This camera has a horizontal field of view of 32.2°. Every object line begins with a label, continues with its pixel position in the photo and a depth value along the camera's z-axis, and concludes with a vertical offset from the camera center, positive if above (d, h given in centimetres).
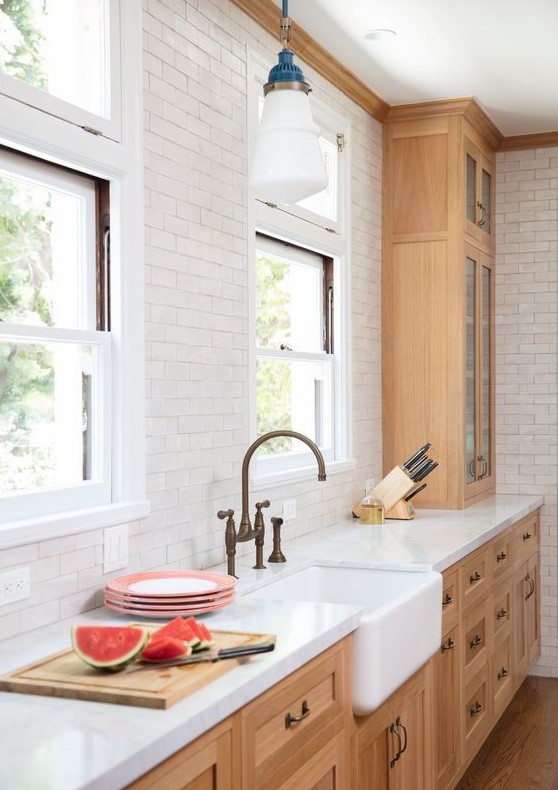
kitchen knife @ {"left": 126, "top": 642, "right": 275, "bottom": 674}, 193 -56
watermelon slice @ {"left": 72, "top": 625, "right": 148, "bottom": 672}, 187 -51
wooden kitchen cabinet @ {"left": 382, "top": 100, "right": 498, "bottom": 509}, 487 +48
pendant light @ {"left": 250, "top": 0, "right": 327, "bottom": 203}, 243 +61
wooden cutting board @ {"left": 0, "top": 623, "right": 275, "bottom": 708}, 174 -56
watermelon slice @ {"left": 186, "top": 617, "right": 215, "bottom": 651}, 201 -53
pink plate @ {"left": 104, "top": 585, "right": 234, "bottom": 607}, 243 -54
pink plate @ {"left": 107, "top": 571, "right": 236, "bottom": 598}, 247 -53
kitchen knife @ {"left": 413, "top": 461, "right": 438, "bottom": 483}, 439 -40
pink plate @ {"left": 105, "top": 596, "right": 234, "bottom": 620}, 241 -57
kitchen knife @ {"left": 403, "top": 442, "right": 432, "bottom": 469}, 442 -34
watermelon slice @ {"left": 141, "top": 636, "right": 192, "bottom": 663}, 193 -53
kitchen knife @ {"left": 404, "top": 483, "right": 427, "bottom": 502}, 450 -51
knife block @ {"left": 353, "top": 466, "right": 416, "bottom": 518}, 443 -48
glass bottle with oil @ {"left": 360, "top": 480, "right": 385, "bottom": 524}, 432 -57
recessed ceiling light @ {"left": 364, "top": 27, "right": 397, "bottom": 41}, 388 +142
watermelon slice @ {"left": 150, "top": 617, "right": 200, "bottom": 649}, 200 -51
